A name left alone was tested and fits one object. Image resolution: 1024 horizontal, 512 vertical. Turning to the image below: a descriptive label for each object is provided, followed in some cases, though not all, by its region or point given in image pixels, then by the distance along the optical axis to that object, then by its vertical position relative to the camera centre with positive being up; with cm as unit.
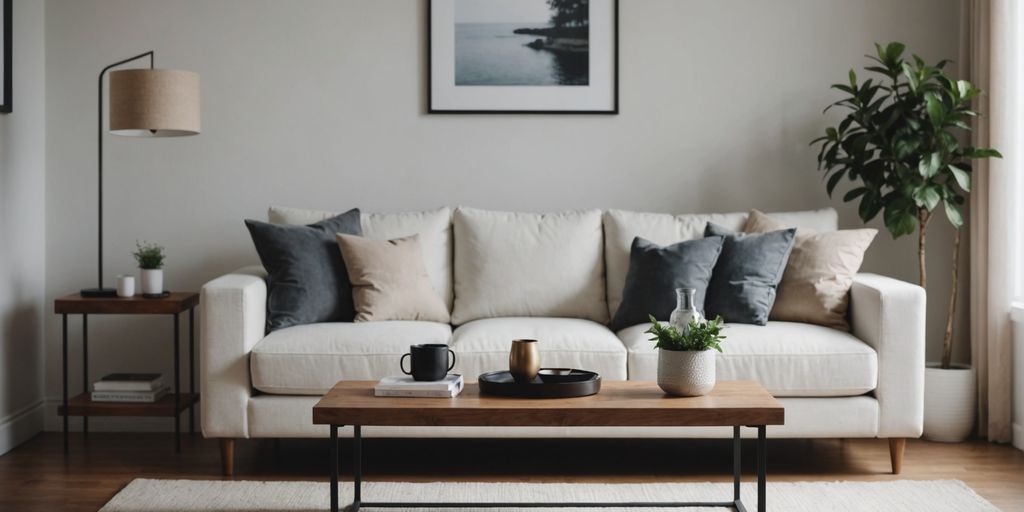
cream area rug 299 -87
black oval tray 253 -43
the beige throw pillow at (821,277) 359 -19
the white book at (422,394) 254 -44
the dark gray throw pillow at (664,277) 358 -19
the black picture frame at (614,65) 431 +70
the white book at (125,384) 375 -62
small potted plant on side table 382 -18
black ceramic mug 261 -37
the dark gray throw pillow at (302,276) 357 -19
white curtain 380 +8
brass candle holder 260 -36
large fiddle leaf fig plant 378 +32
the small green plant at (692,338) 253 -29
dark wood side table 368 -33
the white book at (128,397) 376 -67
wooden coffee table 239 -47
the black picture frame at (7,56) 379 +67
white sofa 327 -46
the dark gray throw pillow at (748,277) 354 -19
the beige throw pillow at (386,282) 363 -21
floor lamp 370 +48
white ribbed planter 384 -71
